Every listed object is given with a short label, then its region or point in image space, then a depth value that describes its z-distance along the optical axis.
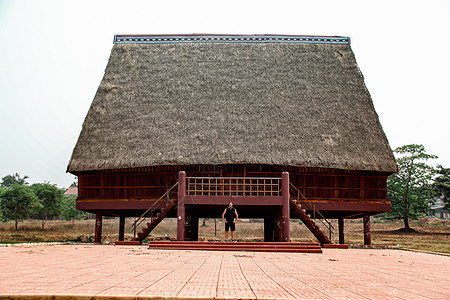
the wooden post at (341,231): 22.00
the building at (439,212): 77.16
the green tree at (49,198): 46.22
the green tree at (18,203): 41.25
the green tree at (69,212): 49.34
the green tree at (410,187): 41.59
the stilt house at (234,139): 17.55
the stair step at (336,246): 15.65
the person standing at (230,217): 14.22
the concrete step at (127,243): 15.59
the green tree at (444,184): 43.44
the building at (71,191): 90.89
